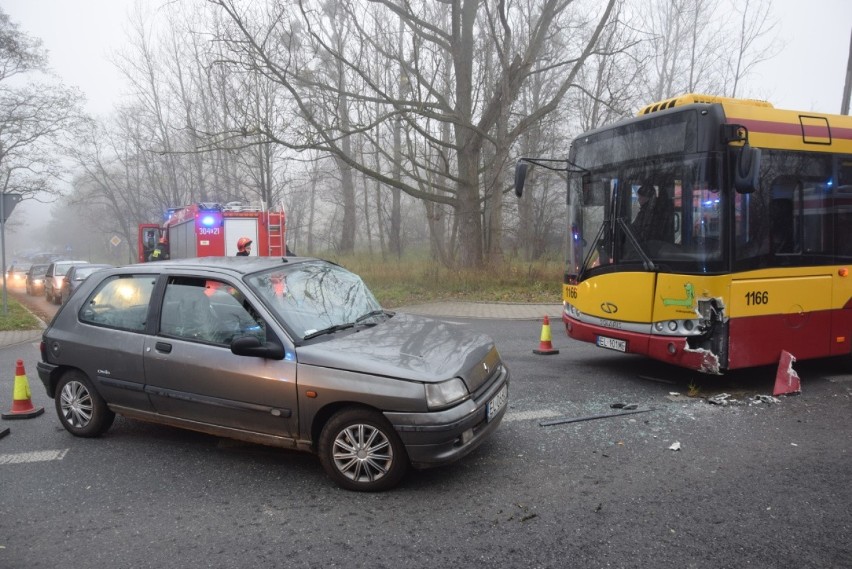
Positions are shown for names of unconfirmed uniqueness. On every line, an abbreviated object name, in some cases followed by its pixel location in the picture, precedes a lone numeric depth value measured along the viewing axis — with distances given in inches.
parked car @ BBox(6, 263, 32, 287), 1523.1
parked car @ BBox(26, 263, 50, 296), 1163.9
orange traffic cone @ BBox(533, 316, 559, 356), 362.6
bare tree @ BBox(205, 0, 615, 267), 645.3
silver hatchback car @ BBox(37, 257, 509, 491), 161.9
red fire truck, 770.2
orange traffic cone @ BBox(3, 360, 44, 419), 243.4
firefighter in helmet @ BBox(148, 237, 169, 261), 900.4
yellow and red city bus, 244.2
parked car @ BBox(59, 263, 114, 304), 751.7
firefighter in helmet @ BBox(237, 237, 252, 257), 466.6
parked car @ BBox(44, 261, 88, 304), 917.2
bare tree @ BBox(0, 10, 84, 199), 995.3
